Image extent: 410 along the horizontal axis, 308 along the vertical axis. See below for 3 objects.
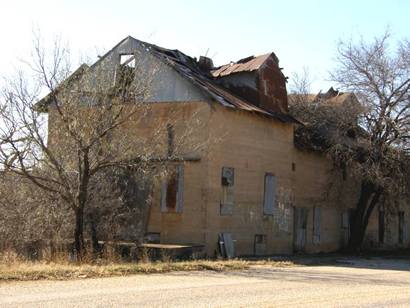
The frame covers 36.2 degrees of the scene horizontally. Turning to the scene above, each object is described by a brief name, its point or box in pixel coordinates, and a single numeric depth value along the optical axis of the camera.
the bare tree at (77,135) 18.72
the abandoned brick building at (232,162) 23.84
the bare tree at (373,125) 27.45
